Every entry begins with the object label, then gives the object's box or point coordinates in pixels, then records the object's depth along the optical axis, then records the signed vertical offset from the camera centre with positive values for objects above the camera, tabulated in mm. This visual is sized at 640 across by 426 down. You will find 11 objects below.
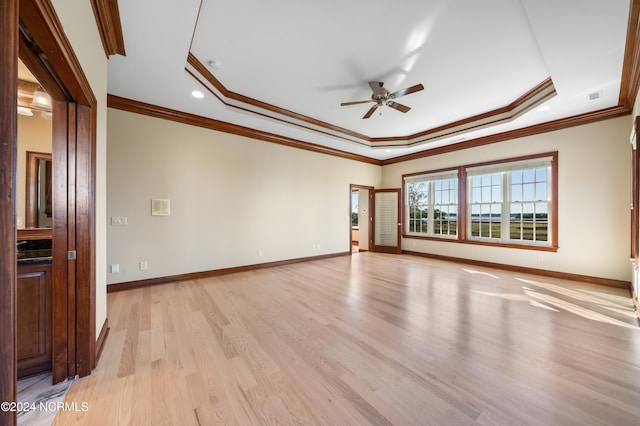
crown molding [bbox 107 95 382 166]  3703 +1621
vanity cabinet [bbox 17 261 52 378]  1703 -737
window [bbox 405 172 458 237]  6227 +233
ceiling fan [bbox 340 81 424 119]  3283 +1689
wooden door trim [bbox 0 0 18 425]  662 +29
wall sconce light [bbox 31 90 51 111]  2422 +1099
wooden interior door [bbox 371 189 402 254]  7297 -246
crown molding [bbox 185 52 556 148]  3477 +1832
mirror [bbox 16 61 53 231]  2318 +560
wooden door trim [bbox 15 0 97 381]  1729 -128
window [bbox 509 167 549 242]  4820 +165
